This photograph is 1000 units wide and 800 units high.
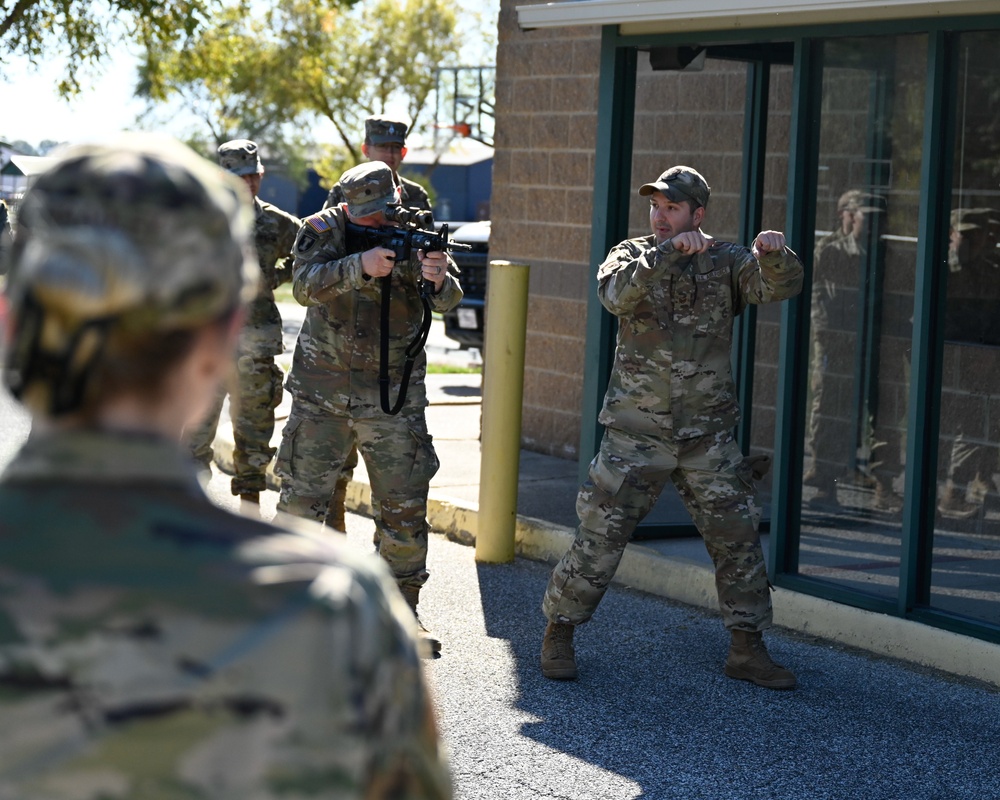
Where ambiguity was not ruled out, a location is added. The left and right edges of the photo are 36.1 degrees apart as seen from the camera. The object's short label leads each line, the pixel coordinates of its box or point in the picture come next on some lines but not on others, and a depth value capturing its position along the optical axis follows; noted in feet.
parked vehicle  54.70
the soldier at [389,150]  23.52
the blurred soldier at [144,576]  4.62
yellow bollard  24.72
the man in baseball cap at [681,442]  18.76
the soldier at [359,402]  20.22
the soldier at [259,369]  26.73
